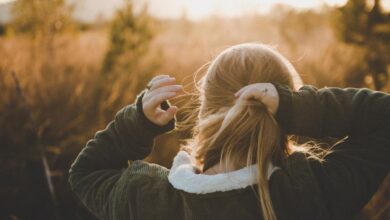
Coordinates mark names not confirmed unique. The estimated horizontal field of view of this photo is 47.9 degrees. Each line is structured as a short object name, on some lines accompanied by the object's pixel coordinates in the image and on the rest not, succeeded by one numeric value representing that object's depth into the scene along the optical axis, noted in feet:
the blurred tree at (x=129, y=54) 17.20
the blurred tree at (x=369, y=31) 21.08
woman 3.52
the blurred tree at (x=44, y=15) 25.36
